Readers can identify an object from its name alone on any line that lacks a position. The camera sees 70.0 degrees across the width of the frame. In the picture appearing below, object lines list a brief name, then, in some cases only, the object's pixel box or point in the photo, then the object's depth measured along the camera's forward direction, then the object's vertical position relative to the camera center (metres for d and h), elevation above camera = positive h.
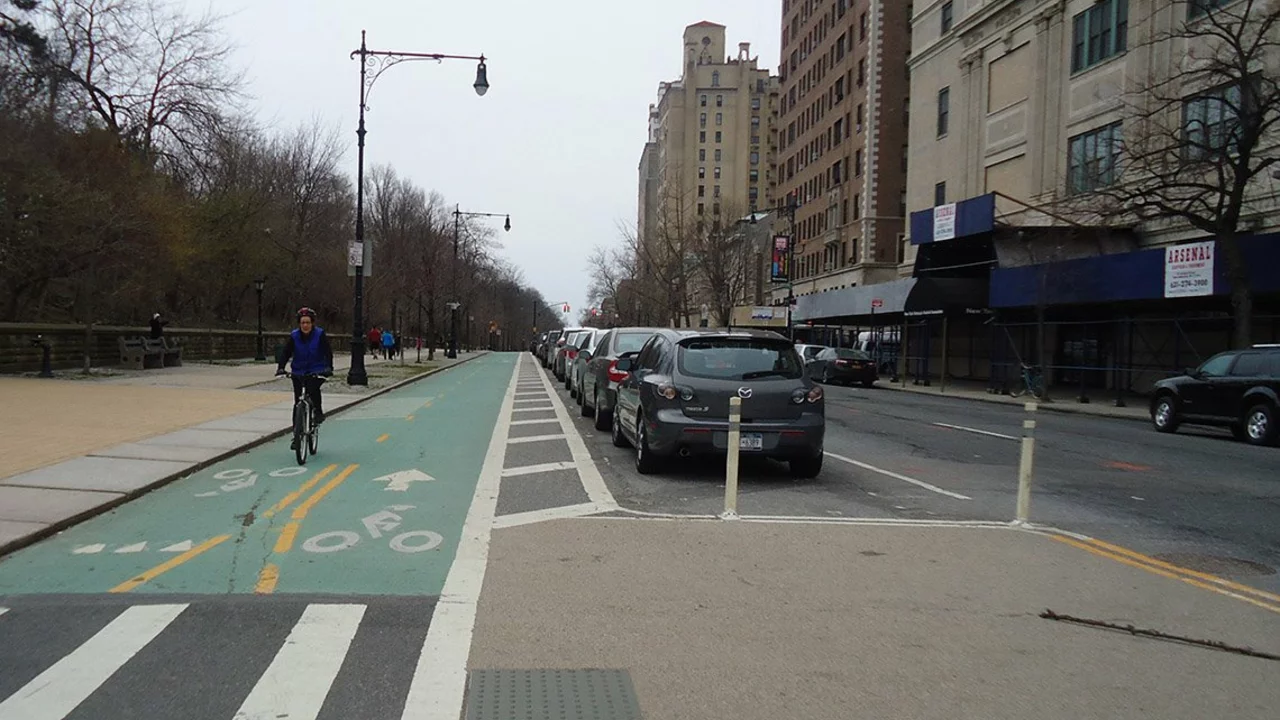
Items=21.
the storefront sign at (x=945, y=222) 35.47 +4.82
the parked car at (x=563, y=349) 26.94 -0.45
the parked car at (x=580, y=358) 19.89 -0.53
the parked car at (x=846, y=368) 35.31 -1.01
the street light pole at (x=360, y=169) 23.81 +4.22
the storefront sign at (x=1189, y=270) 23.69 +2.13
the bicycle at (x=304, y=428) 11.18 -1.25
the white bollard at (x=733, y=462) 8.25 -1.11
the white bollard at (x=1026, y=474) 8.02 -1.15
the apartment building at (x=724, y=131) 140.12 +32.18
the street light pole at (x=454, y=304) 46.56 +1.33
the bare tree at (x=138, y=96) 30.33 +8.55
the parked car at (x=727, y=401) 9.95 -0.68
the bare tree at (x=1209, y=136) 21.70 +5.59
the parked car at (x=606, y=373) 14.59 -0.63
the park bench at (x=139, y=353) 26.70 -0.87
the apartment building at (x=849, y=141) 61.62 +14.98
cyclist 11.52 -0.36
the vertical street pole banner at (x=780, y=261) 58.62 +5.17
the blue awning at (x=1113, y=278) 23.14 +2.08
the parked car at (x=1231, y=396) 16.30 -0.85
